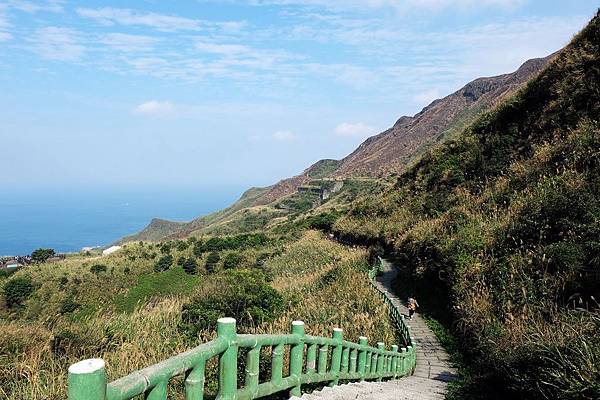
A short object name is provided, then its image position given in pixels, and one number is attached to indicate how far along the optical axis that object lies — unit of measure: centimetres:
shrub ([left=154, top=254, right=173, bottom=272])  3700
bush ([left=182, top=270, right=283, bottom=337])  1254
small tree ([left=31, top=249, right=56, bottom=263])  4953
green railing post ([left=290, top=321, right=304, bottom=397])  459
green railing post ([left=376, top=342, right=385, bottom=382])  795
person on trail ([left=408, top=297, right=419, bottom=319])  1405
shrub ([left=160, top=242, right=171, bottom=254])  4441
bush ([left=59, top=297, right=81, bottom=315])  2423
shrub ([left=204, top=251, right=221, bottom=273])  3688
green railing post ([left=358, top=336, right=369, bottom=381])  693
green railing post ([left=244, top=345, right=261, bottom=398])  366
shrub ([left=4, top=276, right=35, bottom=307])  2884
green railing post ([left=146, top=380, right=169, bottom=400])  247
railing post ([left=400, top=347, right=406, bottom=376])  929
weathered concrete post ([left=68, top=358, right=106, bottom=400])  187
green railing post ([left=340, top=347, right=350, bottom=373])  620
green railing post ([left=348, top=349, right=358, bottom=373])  656
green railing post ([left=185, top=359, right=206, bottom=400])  281
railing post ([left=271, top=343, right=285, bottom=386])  414
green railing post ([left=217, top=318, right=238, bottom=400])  324
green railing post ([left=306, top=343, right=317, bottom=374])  501
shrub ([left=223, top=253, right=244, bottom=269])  3700
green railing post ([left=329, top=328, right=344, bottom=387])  586
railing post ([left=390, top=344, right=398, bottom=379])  876
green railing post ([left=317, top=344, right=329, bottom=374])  541
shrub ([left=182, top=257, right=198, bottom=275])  3641
